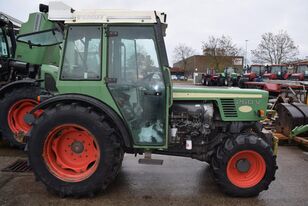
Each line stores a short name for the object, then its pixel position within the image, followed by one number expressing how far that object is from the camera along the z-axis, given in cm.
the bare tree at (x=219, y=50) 4797
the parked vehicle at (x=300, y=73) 2266
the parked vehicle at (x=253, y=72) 2721
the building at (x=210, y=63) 4797
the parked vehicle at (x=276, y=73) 2689
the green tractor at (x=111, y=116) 398
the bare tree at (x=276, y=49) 4653
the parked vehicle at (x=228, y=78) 3181
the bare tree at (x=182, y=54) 6178
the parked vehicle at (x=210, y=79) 3425
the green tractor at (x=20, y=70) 619
